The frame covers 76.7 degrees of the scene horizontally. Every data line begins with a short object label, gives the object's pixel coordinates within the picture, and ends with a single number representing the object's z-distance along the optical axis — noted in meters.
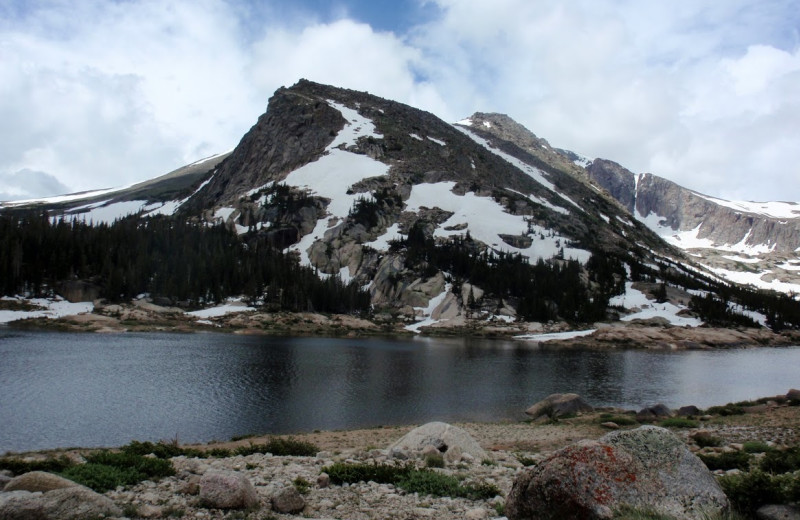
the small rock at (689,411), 32.25
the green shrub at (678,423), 26.88
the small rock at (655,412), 31.42
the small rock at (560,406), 34.06
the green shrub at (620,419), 29.22
